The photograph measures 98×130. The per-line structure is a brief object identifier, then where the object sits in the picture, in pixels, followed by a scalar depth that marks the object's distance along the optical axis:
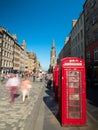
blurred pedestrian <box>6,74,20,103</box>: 6.53
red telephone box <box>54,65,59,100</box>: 6.68
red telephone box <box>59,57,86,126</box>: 3.69
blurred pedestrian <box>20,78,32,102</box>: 6.73
